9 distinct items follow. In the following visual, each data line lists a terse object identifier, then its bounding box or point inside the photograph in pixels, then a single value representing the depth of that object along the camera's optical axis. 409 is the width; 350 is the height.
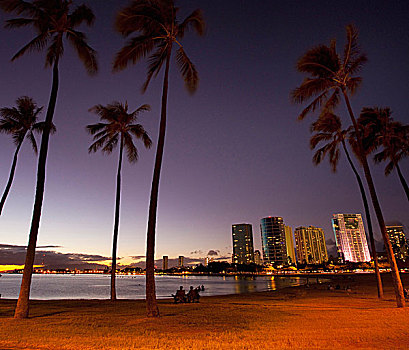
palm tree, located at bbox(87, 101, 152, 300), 22.12
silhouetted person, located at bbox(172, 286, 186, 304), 17.45
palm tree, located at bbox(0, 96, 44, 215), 22.69
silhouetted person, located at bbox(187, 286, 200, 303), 17.92
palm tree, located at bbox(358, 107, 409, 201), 20.17
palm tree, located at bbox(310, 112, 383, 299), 21.14
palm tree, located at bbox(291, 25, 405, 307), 16.00
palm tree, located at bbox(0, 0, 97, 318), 12.30
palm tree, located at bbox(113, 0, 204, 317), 12.77
